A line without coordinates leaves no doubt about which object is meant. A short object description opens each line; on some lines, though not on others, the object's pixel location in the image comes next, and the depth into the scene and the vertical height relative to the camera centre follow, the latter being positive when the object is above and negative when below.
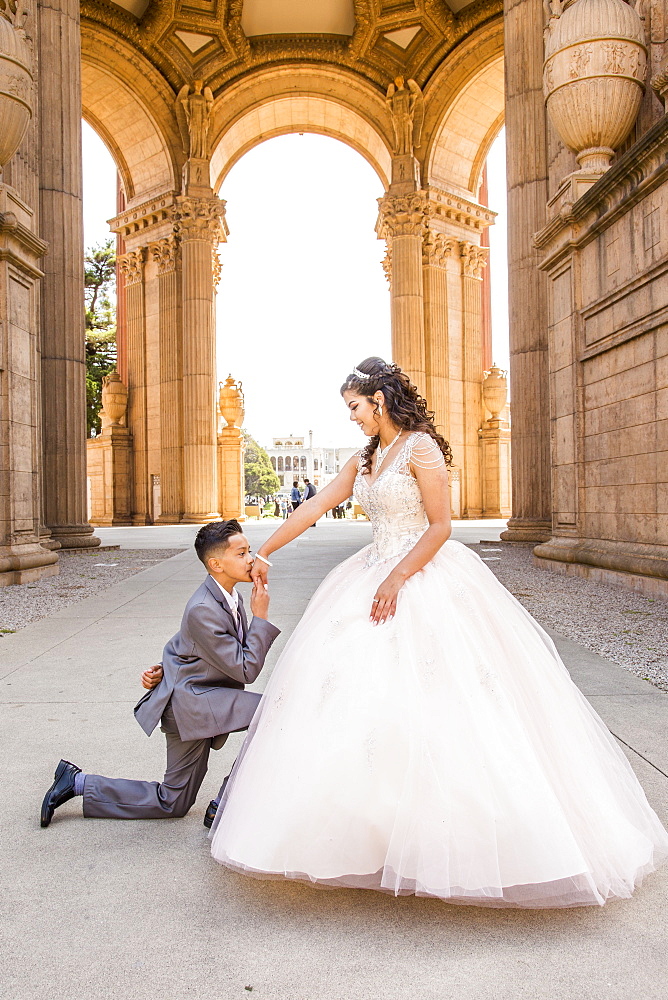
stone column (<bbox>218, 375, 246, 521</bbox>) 30.59 +1.83
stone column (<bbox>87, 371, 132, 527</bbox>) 29.30 +1.66
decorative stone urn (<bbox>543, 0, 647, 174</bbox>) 8.67 +4.66
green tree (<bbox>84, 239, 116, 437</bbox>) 39.72 +9.50
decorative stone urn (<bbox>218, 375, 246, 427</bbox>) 30.56 +3.77
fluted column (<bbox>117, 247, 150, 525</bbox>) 29.44 +4.71
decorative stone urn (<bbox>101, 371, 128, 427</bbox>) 29.30 +3.79
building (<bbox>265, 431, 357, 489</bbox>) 121.87 +6.58
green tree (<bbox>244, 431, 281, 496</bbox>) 88.31 +3.26
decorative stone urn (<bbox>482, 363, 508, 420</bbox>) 28.94 +3.90
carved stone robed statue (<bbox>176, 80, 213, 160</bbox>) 27.91 +13.58
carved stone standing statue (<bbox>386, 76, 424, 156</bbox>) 28.08 +13.67
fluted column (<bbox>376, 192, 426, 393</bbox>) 27.86 +7.96
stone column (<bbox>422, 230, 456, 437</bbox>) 28.17 +6.32
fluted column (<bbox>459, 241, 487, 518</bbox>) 28.84 +4.77
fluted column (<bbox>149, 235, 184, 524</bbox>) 28.17 +4.22
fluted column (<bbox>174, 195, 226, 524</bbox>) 27.48 +4.85
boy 2.63 -0.63
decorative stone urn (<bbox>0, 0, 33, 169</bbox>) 9.17 +4.84
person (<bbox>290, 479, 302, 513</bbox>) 28.13 +0.18
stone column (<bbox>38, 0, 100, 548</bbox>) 13.89 +4.12
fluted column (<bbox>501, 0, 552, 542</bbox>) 13.70 +4.06
